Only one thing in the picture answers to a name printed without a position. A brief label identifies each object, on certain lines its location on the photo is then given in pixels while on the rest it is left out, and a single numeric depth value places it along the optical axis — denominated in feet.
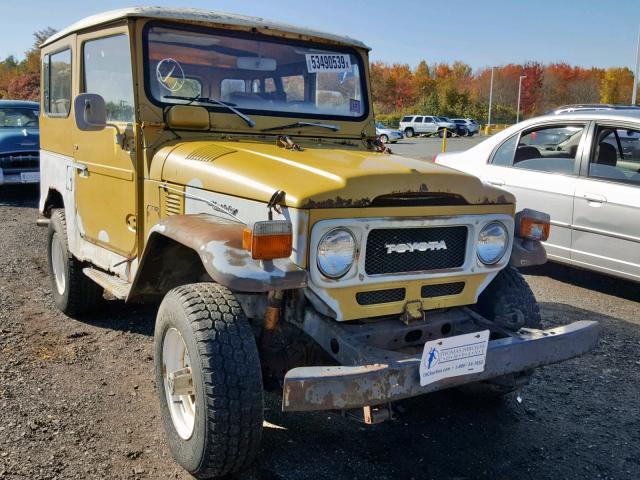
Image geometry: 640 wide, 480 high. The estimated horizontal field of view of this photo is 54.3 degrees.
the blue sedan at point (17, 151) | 37.65
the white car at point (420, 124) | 141.59
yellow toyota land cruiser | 8.58
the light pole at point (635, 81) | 99.55
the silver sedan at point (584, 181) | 18.34
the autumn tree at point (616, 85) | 236.63
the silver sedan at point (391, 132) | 121.28
